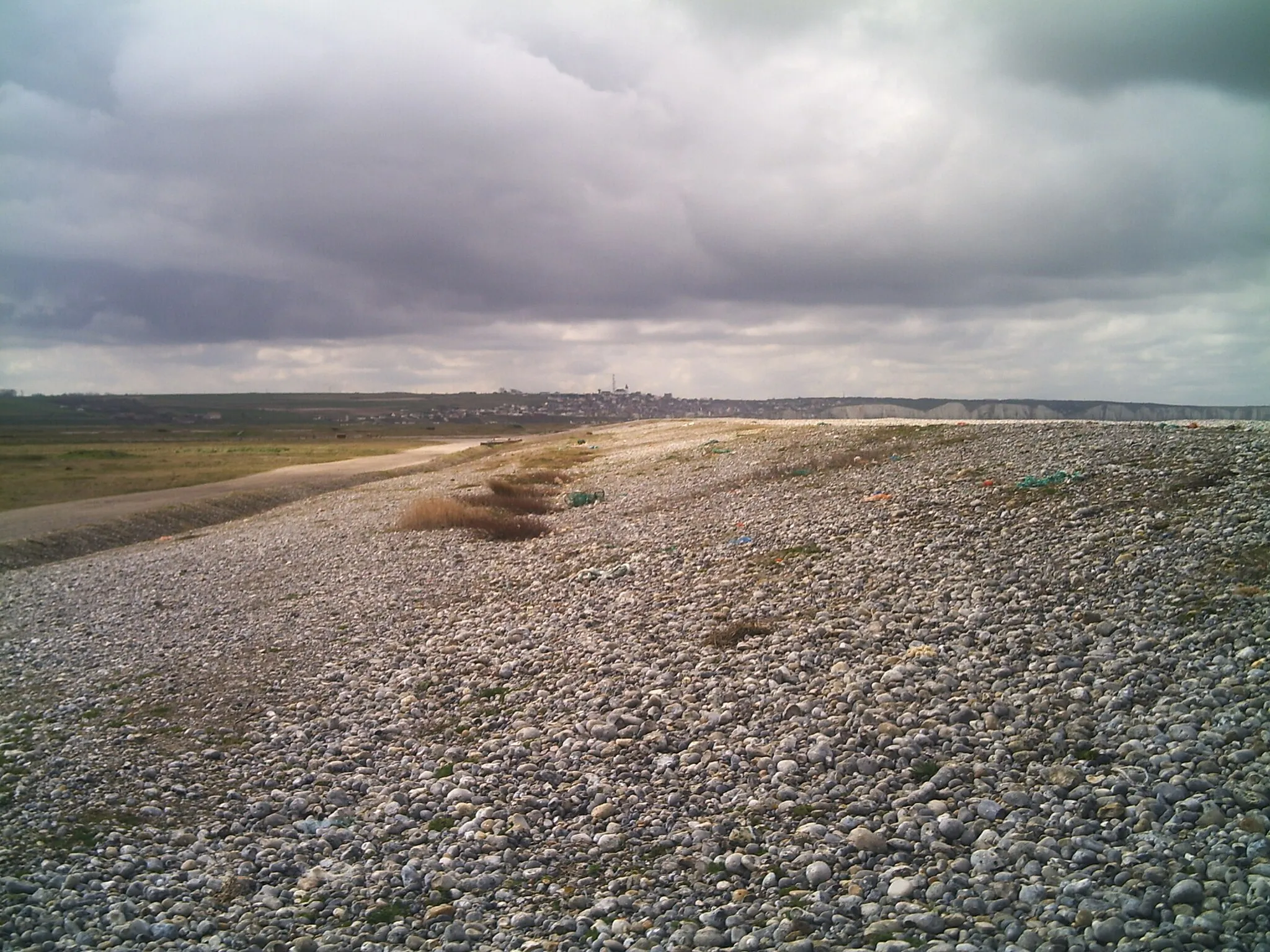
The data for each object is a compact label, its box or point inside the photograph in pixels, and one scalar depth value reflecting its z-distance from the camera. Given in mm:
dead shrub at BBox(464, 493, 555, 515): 31875
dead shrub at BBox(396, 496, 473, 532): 29250
